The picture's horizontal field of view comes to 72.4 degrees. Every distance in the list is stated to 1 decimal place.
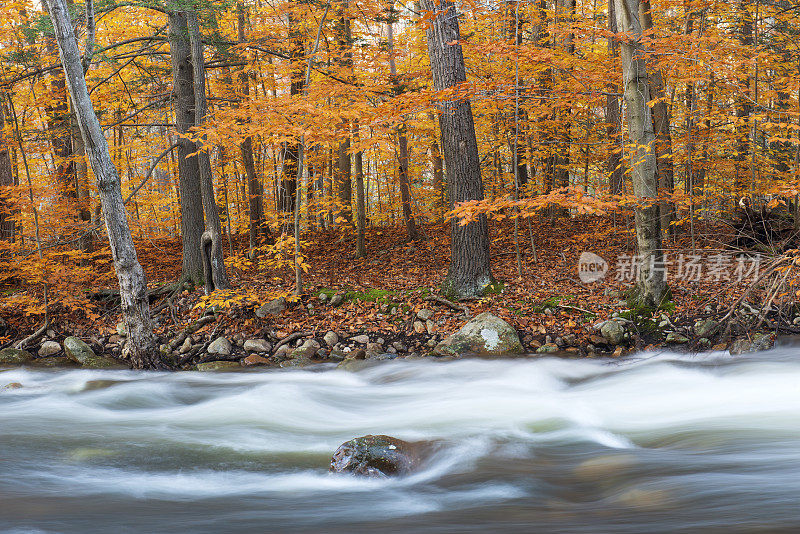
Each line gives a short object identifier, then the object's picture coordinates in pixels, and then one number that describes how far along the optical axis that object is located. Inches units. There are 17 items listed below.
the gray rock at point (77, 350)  352.2
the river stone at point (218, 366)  328.8
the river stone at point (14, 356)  358.3
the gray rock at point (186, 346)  352.2
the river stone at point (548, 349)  313.9
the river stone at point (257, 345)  346.3
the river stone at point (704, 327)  291.3
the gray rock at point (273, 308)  371.2
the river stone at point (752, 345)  281.3
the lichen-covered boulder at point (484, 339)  315.0
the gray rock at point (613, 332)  311.7
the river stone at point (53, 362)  353.5
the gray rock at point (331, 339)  343.3
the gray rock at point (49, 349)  370.0
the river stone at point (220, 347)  347.1
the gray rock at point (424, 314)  349.4
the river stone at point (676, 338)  304.0
